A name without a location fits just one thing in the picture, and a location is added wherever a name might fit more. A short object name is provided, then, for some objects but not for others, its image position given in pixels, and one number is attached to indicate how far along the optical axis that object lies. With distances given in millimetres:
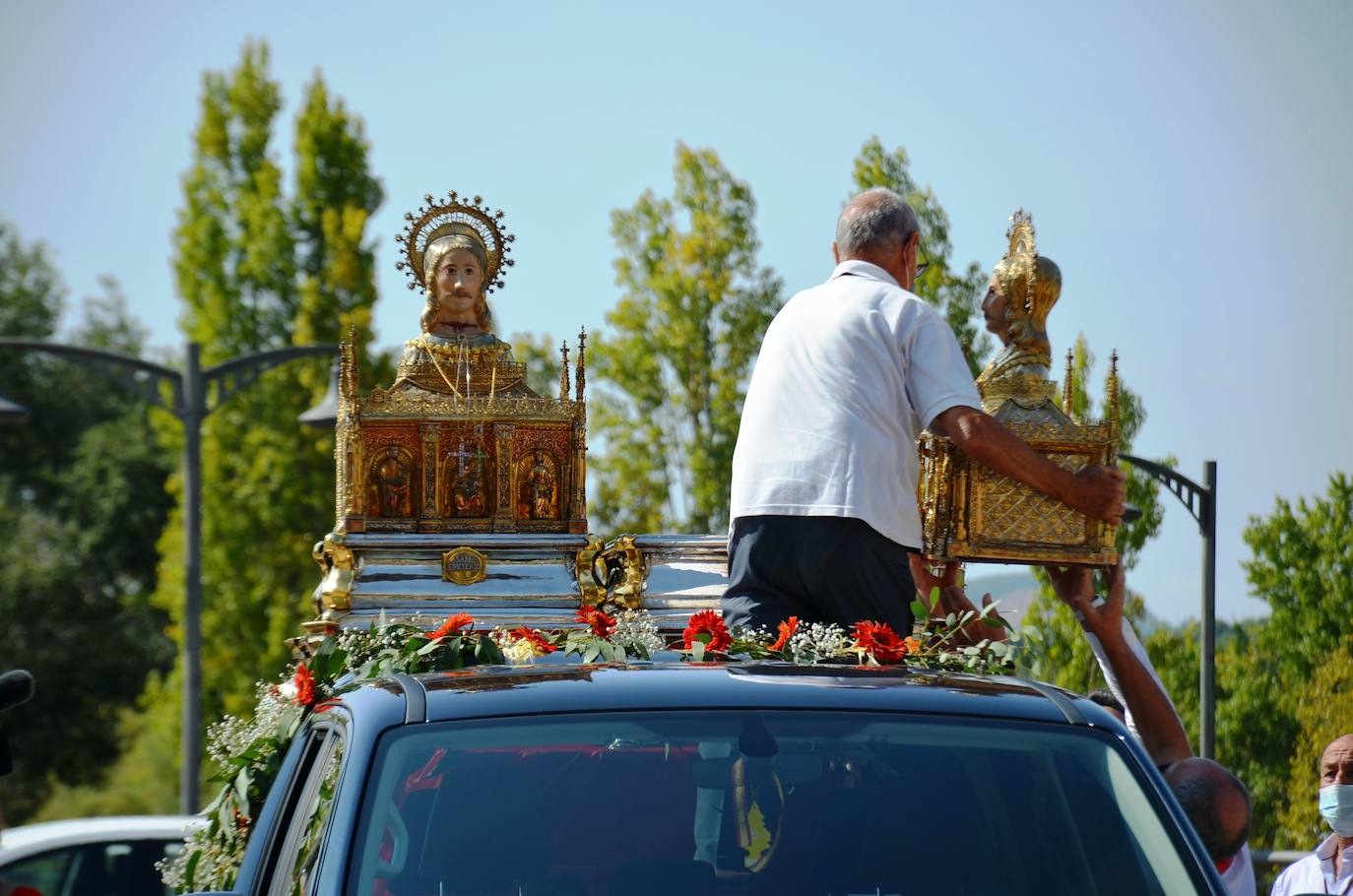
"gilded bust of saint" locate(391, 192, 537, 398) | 19656
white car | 23219
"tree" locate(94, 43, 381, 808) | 65062
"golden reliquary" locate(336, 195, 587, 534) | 19562
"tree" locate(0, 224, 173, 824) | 97250
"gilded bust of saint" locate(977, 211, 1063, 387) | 15086
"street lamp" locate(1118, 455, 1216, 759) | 32562
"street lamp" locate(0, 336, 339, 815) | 34219
